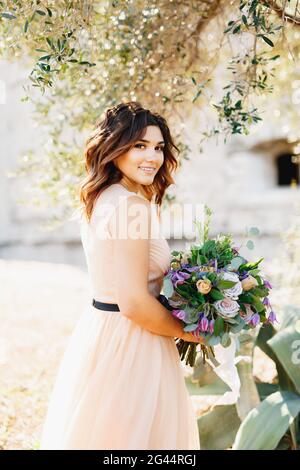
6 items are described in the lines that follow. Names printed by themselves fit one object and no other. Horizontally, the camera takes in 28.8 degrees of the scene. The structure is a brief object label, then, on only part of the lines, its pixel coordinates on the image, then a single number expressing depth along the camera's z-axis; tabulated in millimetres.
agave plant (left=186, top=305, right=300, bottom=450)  3062
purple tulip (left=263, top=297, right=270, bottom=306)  2279
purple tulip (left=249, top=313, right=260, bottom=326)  2197
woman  2141
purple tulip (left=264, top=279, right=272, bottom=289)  2279
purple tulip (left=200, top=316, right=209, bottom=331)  2109
